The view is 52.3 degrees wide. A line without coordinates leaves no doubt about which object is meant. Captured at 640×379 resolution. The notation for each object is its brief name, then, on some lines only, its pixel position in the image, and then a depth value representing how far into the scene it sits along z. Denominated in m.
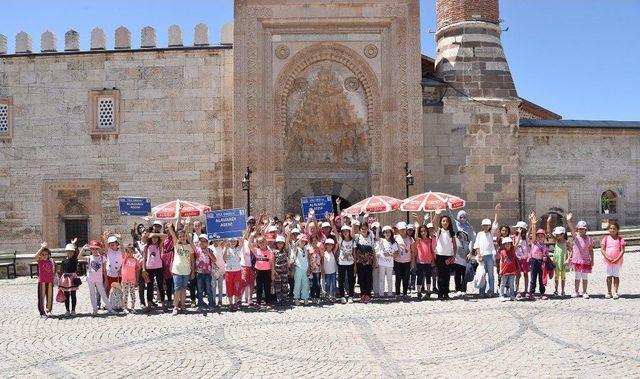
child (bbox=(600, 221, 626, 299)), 11.28
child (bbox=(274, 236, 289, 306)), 11.62
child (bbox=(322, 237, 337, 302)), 11.96
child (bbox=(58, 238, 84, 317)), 11.06
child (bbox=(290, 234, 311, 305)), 11.67
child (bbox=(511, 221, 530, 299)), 11.68
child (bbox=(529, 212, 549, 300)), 11.75
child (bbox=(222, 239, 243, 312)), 11.27
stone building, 18.50
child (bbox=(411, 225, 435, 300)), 12.03
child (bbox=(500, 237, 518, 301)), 11.39
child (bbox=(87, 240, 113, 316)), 11.05
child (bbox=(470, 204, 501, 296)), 11.91
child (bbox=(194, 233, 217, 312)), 11.34
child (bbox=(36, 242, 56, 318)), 11.03
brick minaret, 18.89
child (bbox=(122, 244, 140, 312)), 11.29
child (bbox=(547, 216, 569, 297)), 11.77
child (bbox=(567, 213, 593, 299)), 11.46
